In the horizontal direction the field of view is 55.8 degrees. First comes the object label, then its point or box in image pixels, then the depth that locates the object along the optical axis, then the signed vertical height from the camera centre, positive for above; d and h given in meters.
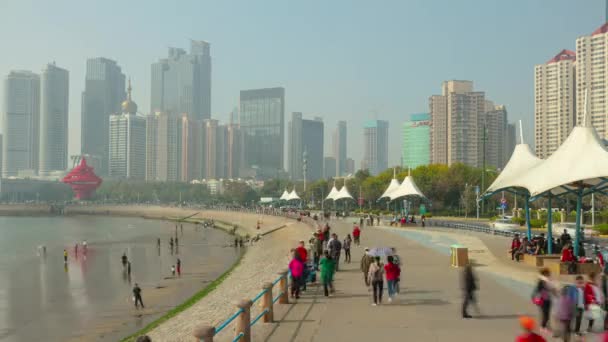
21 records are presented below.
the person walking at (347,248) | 24.44 -2.39
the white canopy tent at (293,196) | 96.91 -0.81
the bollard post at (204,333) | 8.43 -2.10
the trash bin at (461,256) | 22.20 -2.46
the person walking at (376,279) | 14.49 -2.21
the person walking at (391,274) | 14.70 -2.12
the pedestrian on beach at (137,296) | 27.75 -5.14
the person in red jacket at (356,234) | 32.20 -2.36
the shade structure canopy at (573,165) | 20.80 +1.10
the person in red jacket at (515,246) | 24.75 -2.27
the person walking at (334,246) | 20.67 -1.97
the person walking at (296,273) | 15.02 -2.16
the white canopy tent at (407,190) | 52.52 +0.22
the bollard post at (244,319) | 10.67 -2.40
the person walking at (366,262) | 17.20 -2.12
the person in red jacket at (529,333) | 7.63 -1.88
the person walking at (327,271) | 15.82 -2.20
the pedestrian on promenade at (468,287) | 12.92 -2.12
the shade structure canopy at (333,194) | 78.09 -0.31
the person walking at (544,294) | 11.58 -2.04
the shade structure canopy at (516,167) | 25.80 +1.31
